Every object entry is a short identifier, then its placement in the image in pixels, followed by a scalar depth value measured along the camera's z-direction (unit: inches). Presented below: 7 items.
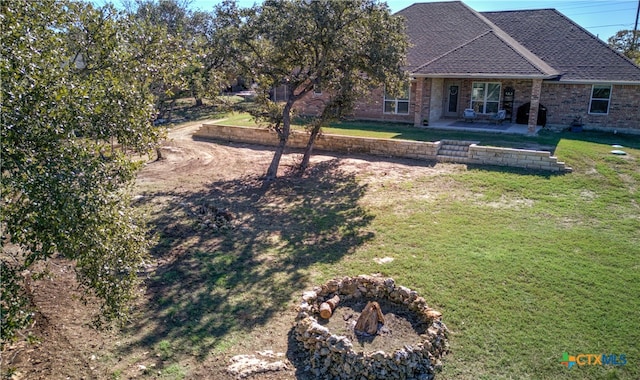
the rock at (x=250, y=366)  215.8
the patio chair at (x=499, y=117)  796.0
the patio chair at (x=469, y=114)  820.6
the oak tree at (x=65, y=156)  129.7
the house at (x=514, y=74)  743.1
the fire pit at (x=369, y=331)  212.5
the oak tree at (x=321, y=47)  462.6
